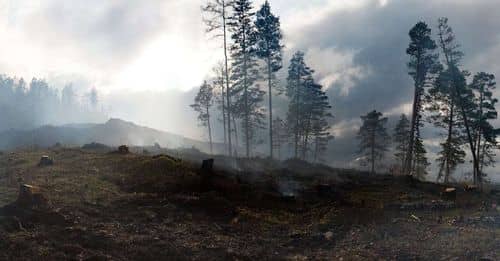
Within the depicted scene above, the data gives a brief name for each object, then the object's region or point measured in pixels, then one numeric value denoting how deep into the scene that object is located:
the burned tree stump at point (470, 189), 23.86
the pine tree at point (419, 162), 44.36
